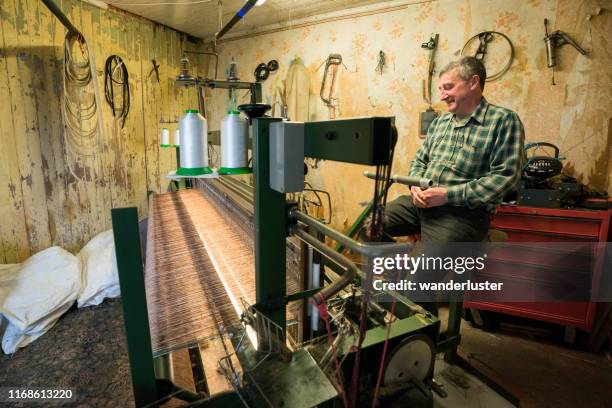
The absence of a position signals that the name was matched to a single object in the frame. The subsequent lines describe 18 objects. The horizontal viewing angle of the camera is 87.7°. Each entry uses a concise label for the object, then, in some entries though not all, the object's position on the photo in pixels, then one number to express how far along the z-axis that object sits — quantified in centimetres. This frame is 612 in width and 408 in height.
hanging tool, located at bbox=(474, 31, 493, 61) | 253
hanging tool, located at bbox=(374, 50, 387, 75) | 303
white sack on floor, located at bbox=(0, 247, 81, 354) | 199
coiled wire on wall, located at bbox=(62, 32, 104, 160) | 277
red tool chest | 188
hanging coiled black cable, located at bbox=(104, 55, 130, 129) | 317
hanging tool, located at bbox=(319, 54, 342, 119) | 328
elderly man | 147
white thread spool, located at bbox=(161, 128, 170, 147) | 242
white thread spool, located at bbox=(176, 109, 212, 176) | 88
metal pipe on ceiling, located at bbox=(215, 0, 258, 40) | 231
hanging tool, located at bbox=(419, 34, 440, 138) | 275
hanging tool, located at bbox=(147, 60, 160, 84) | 361
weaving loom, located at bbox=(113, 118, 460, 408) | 68
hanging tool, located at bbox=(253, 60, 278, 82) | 372
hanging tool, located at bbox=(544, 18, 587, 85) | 225
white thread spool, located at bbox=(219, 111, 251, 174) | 88
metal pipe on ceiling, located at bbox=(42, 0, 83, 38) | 217
